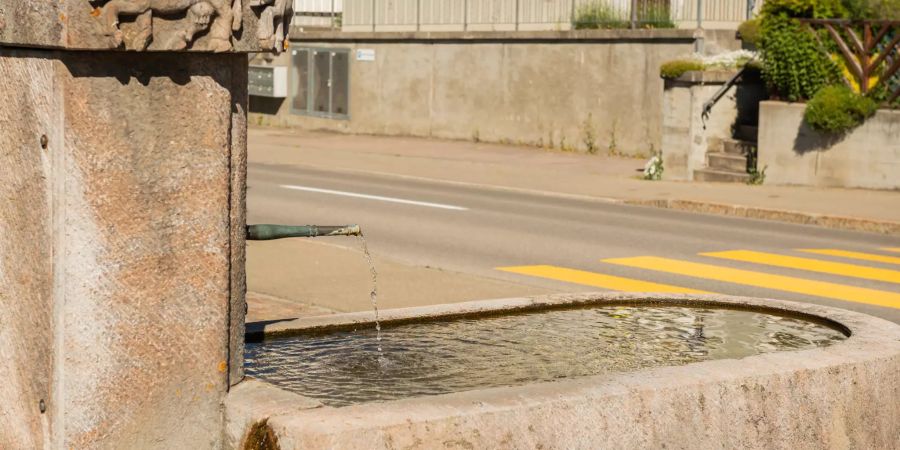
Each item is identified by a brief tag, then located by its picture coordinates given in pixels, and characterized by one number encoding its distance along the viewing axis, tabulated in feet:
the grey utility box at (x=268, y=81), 111.75
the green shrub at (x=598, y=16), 88.28
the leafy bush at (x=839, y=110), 63.10
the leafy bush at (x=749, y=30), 76.55
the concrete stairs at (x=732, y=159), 69.46
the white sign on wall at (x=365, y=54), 105.40
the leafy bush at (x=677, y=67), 70.59
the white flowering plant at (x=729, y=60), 71.92
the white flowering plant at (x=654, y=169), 72.49
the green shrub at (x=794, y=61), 65.98
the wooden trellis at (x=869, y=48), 63.87
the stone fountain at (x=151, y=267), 14.25
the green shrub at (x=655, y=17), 84.99
